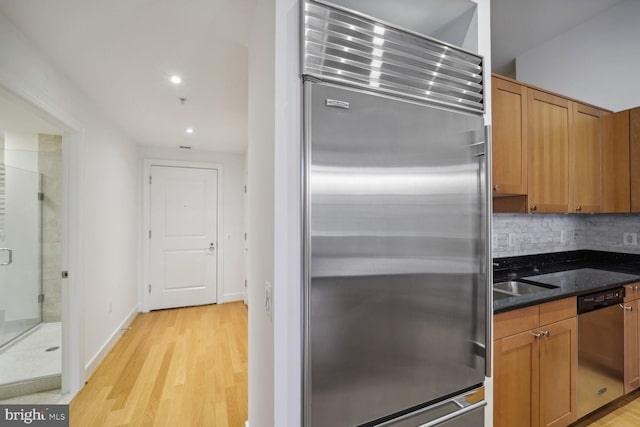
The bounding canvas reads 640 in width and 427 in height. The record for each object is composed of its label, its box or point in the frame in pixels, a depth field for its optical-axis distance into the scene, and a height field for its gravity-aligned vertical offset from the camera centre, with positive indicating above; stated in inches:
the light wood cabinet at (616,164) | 93.6 +16.3
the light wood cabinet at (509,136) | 70.2 +19.5
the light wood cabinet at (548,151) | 77.2 +17.6
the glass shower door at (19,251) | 99.9 -14.0
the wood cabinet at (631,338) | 77.1 -34.4
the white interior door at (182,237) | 167.0 -14.5
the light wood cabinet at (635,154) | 91.4 +19.0
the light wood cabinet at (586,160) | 87.6 +16.9
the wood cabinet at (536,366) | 57.4 -33.1
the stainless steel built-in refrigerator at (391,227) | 36.4 -2.1
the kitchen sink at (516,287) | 79.8 -21.5
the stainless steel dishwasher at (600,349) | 69.4 -34.7
